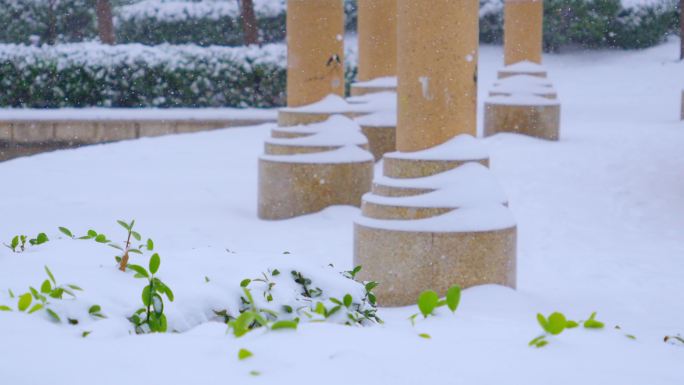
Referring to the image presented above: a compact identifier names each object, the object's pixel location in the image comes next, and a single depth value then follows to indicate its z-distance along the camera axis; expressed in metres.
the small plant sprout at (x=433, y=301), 2.39
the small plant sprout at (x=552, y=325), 2.34
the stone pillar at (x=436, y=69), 6.13
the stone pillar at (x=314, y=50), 9.05
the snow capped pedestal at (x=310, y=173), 8.79
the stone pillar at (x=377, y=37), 12.09
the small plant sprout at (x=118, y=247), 2.87
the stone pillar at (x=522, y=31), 13.99
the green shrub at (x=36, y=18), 25.34
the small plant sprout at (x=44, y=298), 2.39
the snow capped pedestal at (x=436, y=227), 5.79
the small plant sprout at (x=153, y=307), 2.48
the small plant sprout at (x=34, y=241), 3.34
